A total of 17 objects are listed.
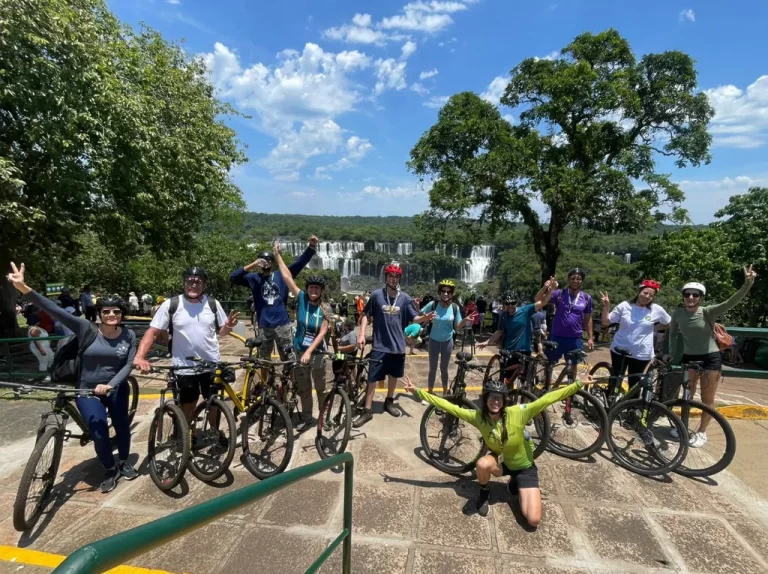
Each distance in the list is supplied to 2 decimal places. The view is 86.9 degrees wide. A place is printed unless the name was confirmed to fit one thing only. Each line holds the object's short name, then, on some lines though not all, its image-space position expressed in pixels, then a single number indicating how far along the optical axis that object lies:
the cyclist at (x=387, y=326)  4.93
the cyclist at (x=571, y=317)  5.21
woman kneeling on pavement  3.44
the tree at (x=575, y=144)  12.71
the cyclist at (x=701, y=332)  4.54
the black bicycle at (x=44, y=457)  3.00
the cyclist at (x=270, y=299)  5.01
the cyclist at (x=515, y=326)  5.18
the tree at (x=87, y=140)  7.19
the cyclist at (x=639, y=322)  4.87
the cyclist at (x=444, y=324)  5.11
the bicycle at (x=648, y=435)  4.04
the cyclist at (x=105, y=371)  3.48
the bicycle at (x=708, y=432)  3.90
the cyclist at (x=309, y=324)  4.52
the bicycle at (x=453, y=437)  4.07
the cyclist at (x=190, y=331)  3.87
